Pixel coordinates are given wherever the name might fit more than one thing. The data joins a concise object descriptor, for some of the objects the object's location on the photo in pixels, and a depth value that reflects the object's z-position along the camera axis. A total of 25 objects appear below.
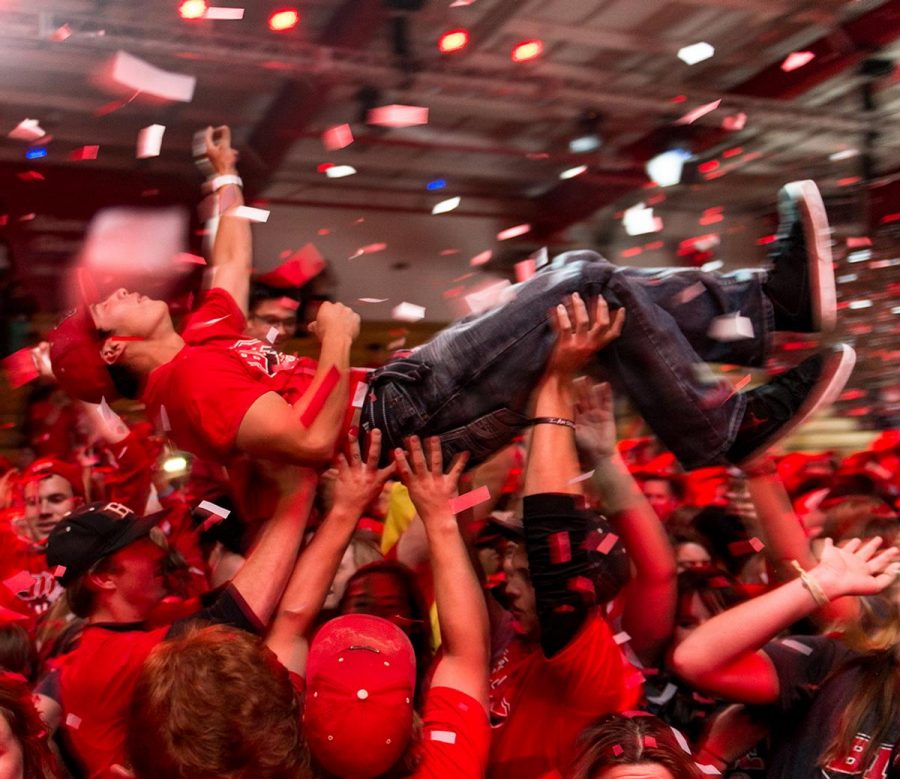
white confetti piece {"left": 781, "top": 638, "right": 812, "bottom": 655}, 2.05
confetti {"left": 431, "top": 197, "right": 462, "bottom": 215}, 7.90
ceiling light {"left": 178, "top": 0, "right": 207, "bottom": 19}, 5.34
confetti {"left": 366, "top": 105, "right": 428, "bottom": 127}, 6.46
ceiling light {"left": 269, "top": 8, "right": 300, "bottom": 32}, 6.03
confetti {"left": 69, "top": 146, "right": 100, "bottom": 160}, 6.34
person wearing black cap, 2.02
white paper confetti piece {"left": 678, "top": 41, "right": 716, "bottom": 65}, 5.46
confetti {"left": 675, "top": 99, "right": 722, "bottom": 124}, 7.16
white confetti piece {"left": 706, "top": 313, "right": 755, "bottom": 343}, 2.29
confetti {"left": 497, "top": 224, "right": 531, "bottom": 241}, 8.34
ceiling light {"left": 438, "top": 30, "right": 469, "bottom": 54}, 6.45
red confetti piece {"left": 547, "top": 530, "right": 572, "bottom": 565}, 1.83
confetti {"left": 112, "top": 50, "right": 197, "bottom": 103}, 5.03
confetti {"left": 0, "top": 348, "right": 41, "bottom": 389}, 4.16
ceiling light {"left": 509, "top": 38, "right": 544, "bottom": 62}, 6.81
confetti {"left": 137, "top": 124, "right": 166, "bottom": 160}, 5.53
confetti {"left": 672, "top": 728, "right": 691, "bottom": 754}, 1.79
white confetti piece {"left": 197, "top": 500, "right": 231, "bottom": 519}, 2.29
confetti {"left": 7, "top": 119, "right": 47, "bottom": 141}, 6.21
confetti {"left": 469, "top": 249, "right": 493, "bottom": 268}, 8.12
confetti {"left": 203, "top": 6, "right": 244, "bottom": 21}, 5.16
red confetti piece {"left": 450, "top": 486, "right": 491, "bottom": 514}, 2.06
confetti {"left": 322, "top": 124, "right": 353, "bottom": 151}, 6.66
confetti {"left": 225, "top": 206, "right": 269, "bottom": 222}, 2.63
